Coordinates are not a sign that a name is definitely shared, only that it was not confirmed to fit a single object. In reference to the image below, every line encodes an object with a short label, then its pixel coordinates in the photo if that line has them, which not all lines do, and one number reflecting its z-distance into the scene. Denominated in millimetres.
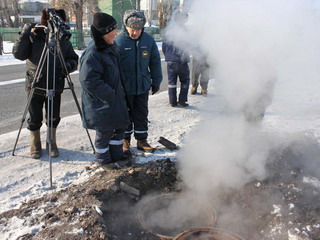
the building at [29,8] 36731
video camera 3748
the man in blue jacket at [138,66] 4188
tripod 3742
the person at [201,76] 7837
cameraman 3926
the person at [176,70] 6891
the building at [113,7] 33844
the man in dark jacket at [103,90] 3621
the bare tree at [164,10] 6644
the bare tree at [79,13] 20891
